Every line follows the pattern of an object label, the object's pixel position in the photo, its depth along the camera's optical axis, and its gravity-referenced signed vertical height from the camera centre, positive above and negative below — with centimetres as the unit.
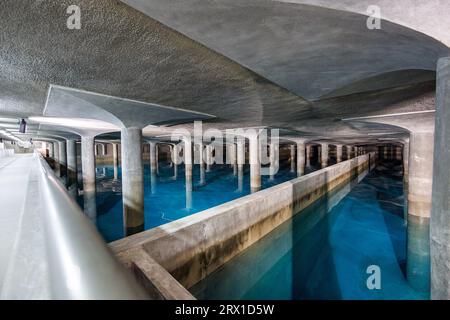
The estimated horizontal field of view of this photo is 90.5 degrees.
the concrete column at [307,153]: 3168 -67
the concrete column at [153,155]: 2384 -58
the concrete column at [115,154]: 2195 -49
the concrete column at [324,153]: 2690 -60
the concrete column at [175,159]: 2207 -117
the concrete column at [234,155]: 2386 -67
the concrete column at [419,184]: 860 -148
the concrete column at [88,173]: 1200 -136
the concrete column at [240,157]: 1884 -76
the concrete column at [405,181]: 1052 -253
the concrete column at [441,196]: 238 -54
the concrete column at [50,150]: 3103 +7
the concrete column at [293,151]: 2880 -42
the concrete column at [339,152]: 2805 -56
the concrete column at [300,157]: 2167 -86
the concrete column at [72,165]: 1656 -109
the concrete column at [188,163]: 1695 -113
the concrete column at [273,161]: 2176 -130
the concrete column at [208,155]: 2817 -82
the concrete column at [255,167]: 1477 -120
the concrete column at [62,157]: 1984 -69
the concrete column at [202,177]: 1853 -262
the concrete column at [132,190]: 794 -144
